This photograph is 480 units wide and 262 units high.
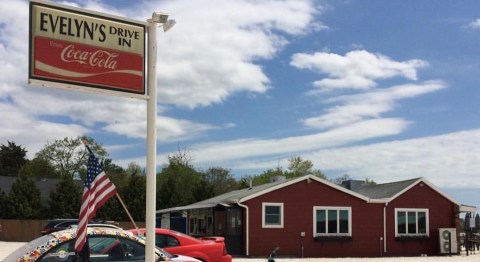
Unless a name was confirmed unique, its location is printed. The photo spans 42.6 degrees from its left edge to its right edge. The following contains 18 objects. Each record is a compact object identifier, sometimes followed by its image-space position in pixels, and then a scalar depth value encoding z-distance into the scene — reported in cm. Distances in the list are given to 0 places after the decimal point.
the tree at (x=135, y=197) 5003
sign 634
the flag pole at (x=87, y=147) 810
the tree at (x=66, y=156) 7869
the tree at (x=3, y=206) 5060
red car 1416
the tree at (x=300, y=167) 7704
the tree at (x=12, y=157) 9312
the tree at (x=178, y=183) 5166
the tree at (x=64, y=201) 5000
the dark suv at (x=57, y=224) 3230
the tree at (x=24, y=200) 5028
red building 2875
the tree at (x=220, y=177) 7607
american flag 716
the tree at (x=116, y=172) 7150
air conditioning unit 3111
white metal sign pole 667
